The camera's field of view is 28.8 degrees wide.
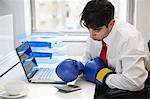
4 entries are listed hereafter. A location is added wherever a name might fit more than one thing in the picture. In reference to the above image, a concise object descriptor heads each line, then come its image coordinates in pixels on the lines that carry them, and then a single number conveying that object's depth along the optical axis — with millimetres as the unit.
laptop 1910
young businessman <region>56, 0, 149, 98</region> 1752
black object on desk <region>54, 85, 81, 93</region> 1742
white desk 1659
